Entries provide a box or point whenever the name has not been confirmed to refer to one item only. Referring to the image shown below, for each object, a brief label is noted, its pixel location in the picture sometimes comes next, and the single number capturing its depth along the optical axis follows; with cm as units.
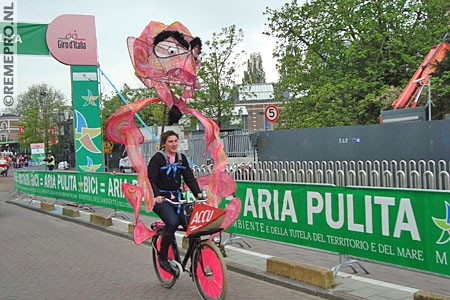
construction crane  1814
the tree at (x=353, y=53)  2566
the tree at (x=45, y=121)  5850
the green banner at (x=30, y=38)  1583
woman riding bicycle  563
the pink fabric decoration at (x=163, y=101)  599
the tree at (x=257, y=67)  9916
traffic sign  1680
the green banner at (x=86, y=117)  1598
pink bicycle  504
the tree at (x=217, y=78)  3181
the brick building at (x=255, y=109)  9038
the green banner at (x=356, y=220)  509
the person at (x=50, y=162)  3113
